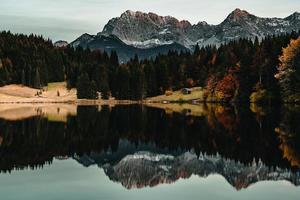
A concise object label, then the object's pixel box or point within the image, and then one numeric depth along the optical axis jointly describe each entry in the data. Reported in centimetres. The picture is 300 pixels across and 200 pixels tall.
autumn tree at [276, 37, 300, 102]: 13050
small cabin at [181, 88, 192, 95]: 18800
